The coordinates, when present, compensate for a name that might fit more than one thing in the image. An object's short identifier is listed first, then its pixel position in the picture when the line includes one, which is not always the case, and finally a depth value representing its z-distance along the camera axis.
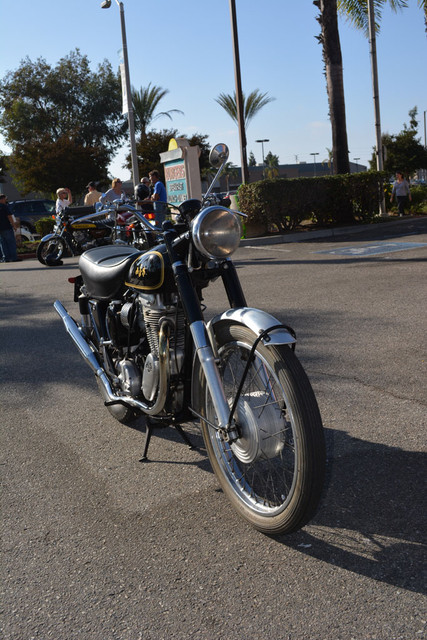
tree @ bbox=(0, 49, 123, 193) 43.19
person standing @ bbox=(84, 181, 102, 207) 12.80
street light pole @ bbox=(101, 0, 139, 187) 20.52
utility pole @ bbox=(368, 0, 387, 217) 21.75
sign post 18.66
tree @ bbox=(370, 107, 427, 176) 47.12
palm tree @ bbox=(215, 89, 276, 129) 37.34
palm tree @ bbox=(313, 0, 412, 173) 19.31
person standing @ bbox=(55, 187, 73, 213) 16.63
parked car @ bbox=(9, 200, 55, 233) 29.83
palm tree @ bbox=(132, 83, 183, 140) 48.56
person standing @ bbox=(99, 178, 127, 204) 10.95
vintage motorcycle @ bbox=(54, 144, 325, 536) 2.56
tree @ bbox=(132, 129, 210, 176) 44.78
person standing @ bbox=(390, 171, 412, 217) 19.95
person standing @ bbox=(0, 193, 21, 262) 17.02
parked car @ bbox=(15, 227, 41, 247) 29.25
